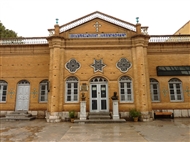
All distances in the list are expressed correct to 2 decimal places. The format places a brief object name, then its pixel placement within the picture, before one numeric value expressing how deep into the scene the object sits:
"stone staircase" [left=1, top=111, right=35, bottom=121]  11.32
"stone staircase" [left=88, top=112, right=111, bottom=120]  10.40
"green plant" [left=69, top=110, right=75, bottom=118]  10.40
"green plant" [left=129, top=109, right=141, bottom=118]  10.44
